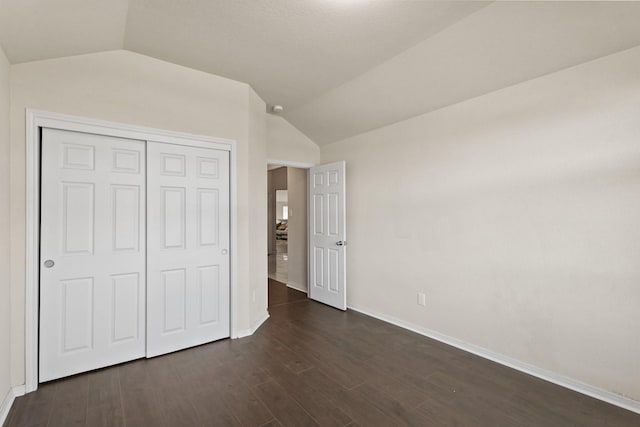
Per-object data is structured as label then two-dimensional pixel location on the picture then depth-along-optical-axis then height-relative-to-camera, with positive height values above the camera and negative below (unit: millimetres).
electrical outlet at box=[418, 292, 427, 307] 3283 -906
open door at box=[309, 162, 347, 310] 4109 -249
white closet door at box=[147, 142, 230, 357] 2758 -274
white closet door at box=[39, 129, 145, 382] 2334 -277
